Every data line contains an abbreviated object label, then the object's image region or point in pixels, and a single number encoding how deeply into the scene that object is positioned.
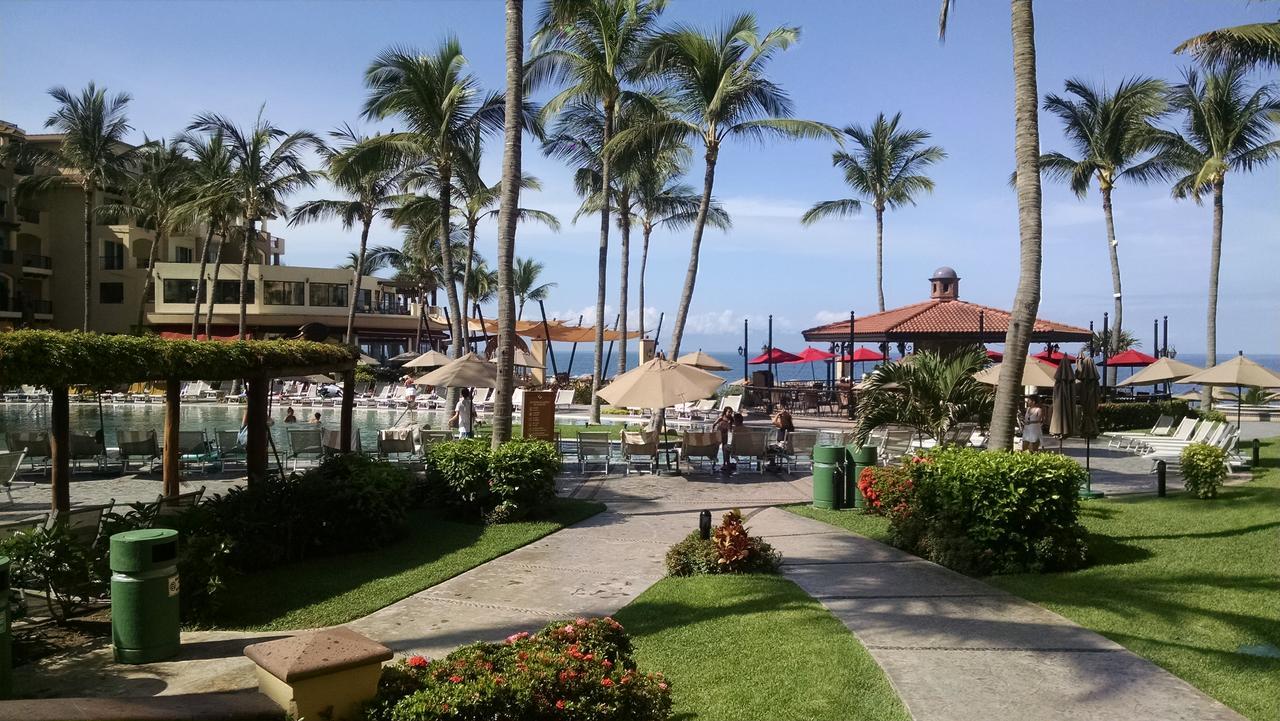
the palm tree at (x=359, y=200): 24.75
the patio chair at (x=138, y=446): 15.71
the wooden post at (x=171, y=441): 10.84
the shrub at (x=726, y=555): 8.73
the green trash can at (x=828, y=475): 12.81
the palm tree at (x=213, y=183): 39.09
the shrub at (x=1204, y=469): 12.15
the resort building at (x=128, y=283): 53.66
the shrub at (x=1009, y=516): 8.82
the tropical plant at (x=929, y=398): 15.80
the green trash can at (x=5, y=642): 5.25
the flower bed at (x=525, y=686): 4.07
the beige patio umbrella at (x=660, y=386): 14.91
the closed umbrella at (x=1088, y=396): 13.93
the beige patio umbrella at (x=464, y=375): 16.23
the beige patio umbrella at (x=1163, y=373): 22.20
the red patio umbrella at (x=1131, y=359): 32.81
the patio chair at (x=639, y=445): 16.23
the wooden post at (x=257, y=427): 11.30
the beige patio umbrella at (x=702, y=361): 27.31
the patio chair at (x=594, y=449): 16.70
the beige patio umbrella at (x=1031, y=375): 17.12
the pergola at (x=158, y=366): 7.57
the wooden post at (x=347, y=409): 13.93
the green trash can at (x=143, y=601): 6.16
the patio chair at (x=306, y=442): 16.78
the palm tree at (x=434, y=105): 22.11
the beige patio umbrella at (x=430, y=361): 22.65
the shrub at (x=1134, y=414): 24.00
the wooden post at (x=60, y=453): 8.89
